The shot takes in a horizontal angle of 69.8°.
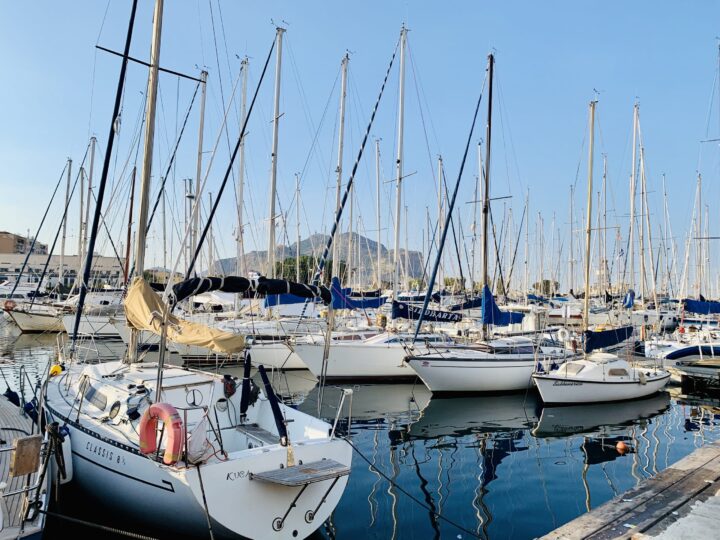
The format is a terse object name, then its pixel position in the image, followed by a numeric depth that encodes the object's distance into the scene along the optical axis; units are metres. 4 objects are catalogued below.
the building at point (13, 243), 137.38
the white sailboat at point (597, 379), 17.88
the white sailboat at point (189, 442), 6.49
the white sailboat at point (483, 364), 18.86
